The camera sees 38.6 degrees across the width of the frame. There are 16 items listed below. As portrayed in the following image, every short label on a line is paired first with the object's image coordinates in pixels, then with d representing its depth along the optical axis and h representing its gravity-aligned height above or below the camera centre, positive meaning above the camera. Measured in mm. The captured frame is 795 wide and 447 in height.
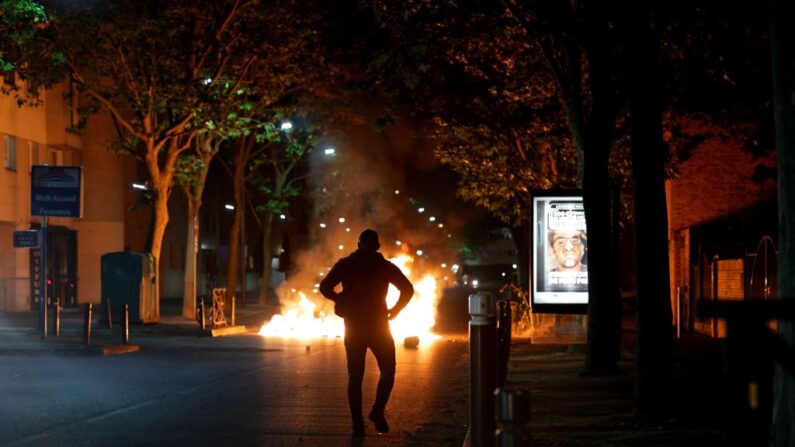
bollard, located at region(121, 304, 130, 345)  22378 -1154
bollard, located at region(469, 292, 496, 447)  7633 -640
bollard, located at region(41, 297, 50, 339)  23469 -946
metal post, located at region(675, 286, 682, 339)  26453 -1095
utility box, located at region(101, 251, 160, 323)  29562 -146
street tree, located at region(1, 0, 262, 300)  27453 +5537
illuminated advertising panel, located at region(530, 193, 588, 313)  21219 +92
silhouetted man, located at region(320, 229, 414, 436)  10203 -323
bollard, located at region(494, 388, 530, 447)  4828 -630
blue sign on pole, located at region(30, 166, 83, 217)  22641 +1687
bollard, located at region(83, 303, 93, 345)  21662 -1055
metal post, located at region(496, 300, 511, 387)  12859 -812
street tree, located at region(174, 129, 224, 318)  32688 +2786
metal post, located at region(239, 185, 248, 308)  43425 +358
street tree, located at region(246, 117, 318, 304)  39916 +3857
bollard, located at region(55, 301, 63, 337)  24230 -945
